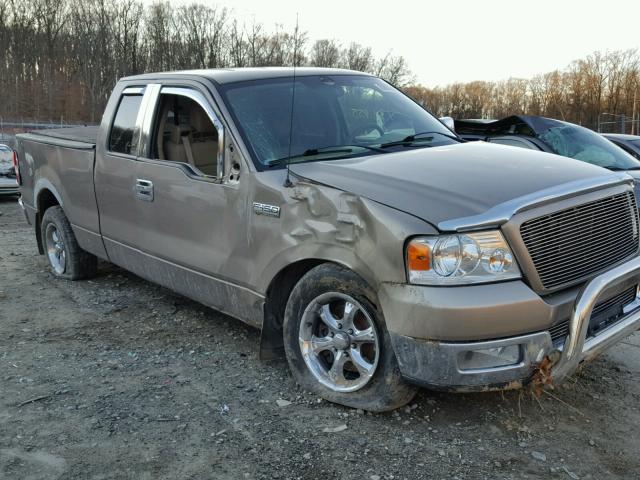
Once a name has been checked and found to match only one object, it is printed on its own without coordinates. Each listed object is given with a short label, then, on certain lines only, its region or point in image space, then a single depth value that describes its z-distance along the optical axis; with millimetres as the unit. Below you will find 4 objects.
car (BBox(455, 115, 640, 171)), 8258
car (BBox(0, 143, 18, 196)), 12836
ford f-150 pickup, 3100
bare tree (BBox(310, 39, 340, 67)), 60519
